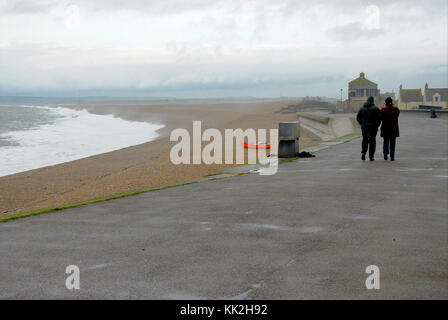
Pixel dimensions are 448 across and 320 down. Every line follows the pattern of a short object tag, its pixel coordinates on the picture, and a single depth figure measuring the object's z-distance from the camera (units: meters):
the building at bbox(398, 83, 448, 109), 111.81
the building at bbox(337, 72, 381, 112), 87.50
